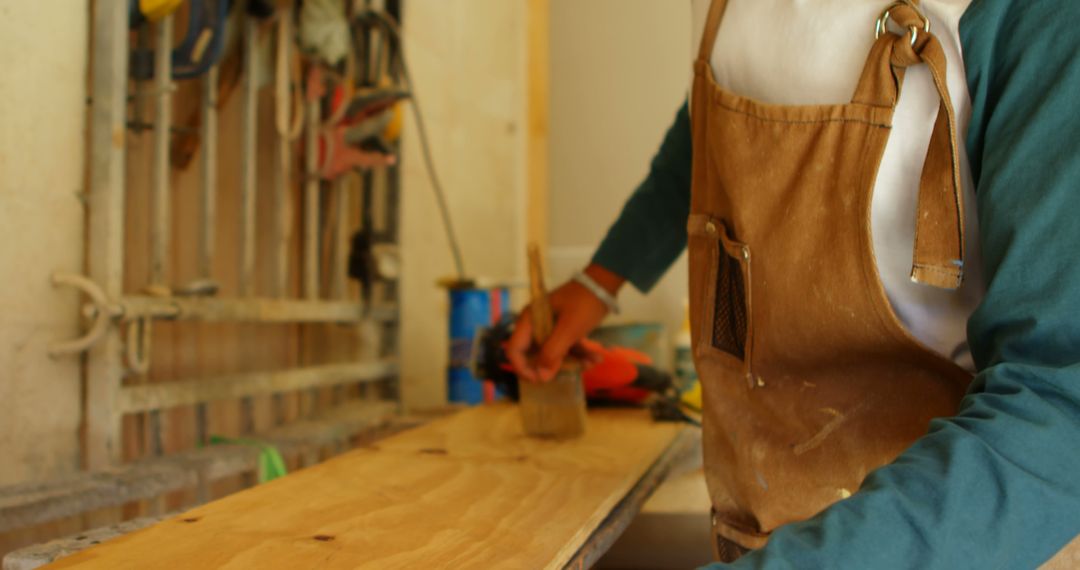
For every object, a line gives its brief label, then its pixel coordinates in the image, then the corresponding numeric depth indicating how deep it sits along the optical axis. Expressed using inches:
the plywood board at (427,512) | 32.2
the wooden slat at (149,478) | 46.9
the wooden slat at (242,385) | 59.3
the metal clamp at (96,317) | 54.1
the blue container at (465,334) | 97.3
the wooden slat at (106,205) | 55.7
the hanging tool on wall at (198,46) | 61.4
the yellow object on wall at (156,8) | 57.8
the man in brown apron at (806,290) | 33.6
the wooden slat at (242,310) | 58.1
